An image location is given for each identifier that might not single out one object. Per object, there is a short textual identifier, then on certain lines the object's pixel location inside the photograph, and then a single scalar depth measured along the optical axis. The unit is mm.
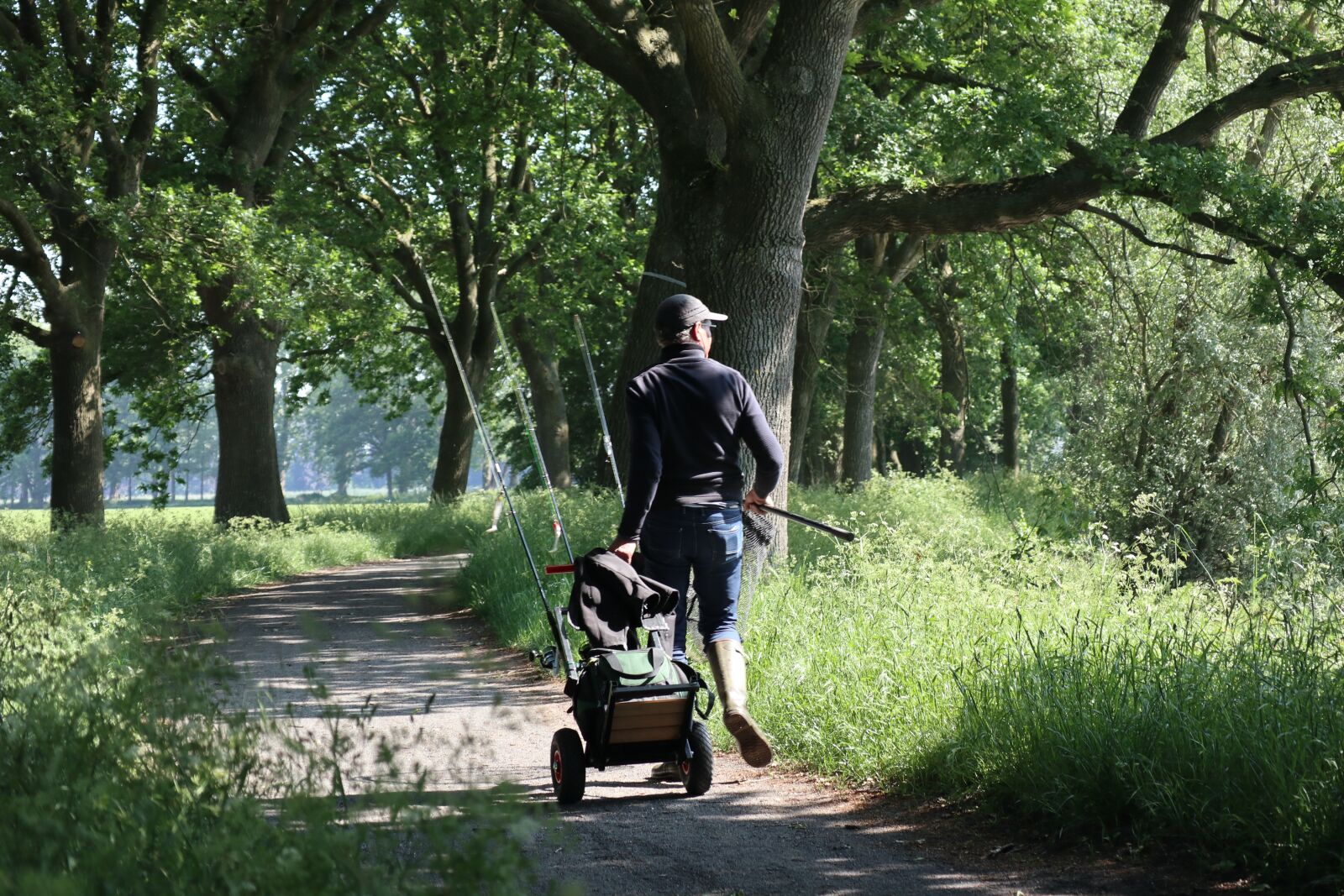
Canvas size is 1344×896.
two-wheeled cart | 11930
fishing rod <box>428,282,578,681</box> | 12734
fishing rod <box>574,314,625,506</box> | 16562
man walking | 12586
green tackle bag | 11945
